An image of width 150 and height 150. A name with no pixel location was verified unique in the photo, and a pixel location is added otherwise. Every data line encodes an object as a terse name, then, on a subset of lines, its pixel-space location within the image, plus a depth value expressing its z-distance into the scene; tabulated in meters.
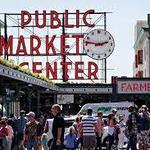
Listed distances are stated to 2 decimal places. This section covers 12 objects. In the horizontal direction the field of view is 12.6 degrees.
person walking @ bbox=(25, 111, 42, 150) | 21.22
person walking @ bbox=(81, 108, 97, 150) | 21.75
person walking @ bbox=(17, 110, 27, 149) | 24.70
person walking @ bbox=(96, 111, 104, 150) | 24.20
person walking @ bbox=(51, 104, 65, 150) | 15.48
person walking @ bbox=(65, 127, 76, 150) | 23.61
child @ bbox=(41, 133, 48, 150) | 24.36
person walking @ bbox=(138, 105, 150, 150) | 23.16
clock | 59.84
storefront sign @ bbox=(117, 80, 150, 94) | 53.84
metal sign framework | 59.06
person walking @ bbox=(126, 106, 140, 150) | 22.86
